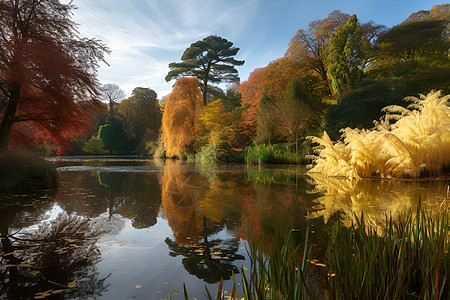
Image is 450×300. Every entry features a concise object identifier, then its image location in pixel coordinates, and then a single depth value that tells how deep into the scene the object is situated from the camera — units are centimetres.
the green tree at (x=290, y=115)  1630
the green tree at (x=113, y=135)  3800
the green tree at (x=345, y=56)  1794
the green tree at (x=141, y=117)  3959
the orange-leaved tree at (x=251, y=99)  2058
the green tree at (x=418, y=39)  1759
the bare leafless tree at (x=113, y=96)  4166
